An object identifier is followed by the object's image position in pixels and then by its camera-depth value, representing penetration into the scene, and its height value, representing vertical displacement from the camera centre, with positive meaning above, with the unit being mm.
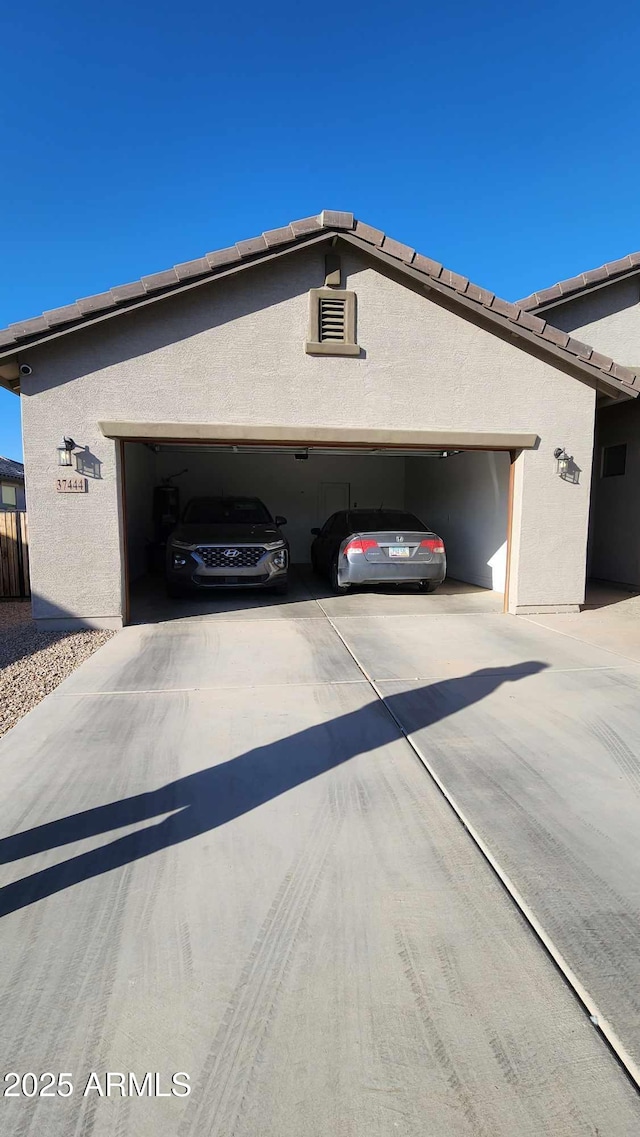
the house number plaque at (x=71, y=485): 6859 +337
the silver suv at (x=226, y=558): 8180 -645
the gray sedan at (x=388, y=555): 8609 -611
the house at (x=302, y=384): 6820 +1701
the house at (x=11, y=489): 21922 +968
